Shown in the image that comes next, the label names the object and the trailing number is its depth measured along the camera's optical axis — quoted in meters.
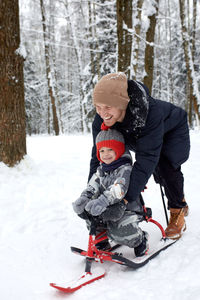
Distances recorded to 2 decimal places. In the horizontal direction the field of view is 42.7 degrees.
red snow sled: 1.99
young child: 2.17
